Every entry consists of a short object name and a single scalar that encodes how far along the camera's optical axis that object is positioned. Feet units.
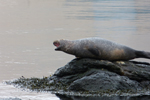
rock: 62.80
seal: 69.77
